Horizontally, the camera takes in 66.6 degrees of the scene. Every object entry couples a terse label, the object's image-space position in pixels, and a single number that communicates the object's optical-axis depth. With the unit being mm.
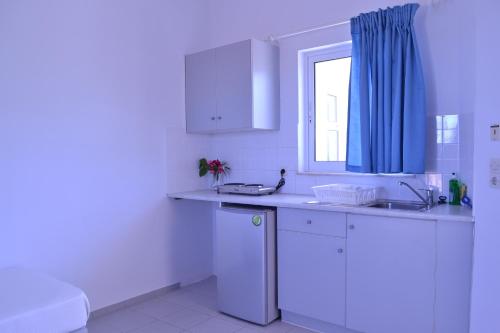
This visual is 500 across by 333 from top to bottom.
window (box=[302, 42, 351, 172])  3025
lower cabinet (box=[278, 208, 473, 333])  2039
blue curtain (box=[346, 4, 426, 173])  2438
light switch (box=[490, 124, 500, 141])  1784
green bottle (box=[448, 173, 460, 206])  2383
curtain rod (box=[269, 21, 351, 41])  2928
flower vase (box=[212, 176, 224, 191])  3770
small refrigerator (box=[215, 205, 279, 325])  2723
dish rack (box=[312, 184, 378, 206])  2482
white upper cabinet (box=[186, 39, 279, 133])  3104
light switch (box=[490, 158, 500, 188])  1777
